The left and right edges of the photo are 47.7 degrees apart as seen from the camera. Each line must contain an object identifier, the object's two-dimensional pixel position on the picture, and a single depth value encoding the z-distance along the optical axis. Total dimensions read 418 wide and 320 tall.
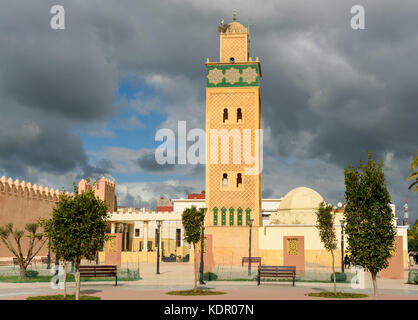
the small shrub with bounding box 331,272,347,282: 24.80
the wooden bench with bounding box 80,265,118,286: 20.95
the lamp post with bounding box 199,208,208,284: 23.40
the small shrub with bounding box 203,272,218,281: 25.27
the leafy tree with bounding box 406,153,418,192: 28.37
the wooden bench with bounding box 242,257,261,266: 38.46
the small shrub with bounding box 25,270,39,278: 24.77
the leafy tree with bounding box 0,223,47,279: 24.45
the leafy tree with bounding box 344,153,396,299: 15.34
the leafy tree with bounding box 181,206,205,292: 20.67
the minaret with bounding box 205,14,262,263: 43.28
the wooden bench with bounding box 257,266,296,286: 21.66
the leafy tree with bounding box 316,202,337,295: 20.30
